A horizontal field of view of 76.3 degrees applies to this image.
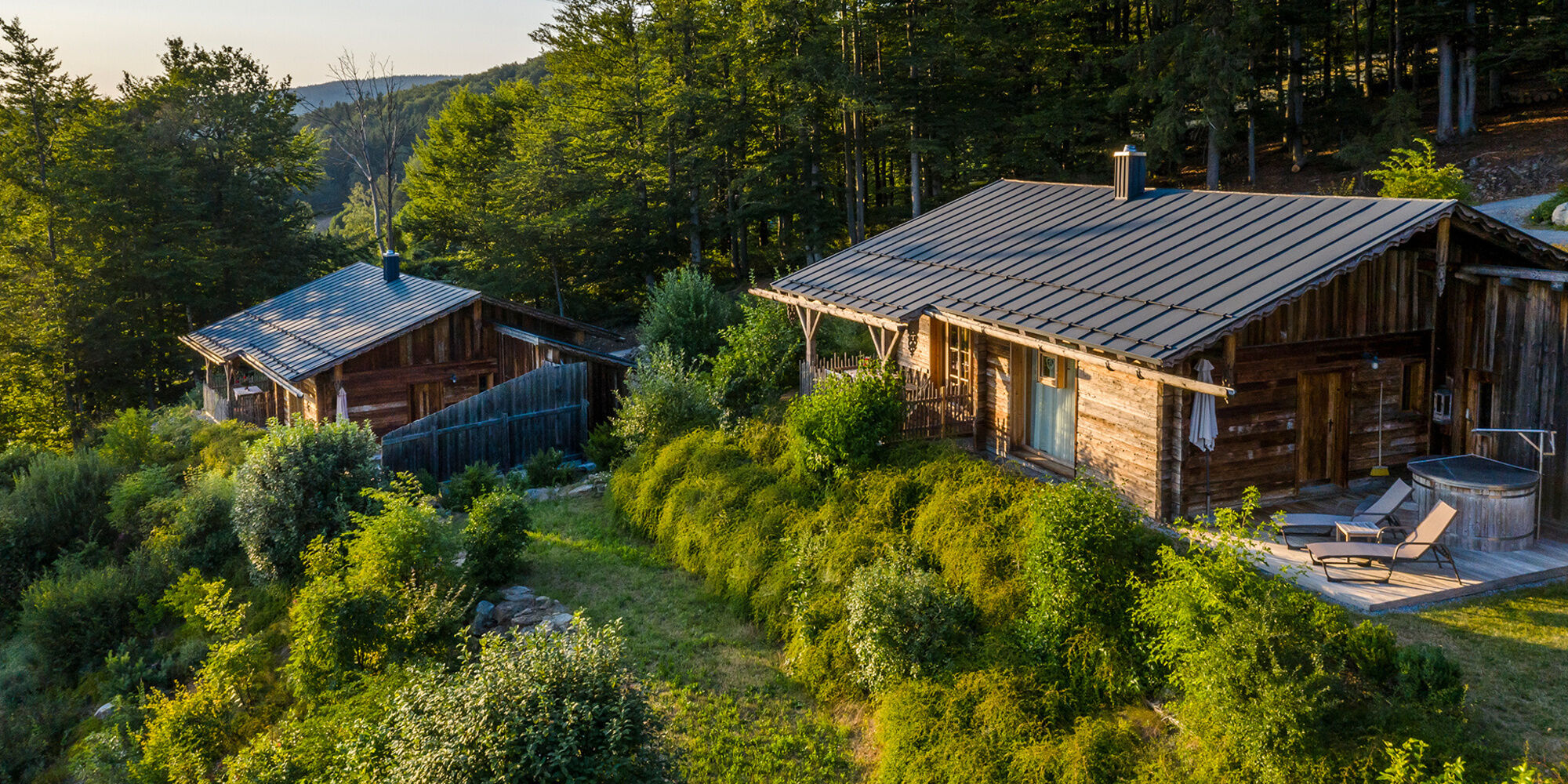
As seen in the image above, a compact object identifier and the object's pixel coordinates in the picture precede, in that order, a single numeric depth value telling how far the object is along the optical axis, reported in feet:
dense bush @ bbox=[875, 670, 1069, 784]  31.89
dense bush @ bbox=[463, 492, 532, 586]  51.49
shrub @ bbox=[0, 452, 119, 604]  73.41
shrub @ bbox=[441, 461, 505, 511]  64.49
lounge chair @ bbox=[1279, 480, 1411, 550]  40.04
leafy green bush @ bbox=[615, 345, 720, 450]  63.21
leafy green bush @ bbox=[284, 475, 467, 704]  42.96
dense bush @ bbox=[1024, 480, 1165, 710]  33.63
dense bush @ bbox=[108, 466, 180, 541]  70.59
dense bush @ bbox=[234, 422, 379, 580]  57.93
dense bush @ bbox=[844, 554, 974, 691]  37.37
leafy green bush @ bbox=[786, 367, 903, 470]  49.01
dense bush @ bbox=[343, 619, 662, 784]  29.07
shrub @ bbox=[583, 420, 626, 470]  71.72
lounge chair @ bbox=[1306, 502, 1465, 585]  36.76
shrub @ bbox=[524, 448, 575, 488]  70.49
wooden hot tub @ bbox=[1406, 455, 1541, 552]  39.11
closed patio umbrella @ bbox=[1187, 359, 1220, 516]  41.04
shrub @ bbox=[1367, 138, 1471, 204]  64.39
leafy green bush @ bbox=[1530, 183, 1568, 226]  81.41
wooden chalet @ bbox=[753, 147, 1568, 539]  41.78
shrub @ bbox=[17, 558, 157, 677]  61.41
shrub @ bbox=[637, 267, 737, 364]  80.59
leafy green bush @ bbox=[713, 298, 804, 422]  68.13
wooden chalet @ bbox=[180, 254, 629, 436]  74.69
